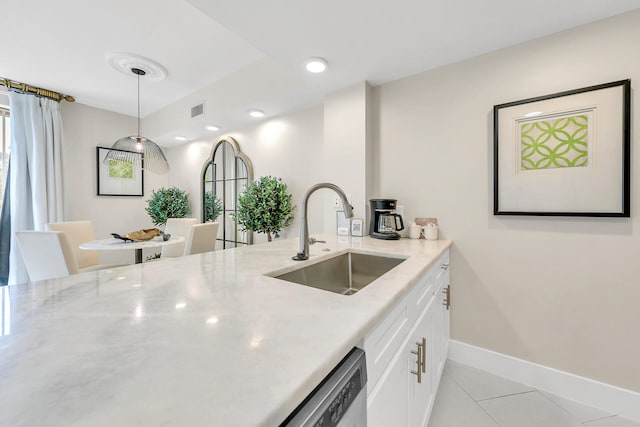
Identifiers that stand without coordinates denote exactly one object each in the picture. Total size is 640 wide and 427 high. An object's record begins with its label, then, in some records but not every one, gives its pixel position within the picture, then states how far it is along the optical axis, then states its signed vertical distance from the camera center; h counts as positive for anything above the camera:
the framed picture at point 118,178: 3.90 +0.54
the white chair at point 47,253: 1.87 -0.31
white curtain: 3.06 +0.56
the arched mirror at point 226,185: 3.50 +0.38
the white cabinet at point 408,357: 0.72 -0.54
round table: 2.33 -0.31
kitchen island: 0.35 -0.26
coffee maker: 2.03 -0.07
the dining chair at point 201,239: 2.50 -0.27
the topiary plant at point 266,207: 2.75 +0.05
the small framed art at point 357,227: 2.22 -0.14
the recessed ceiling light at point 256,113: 2.96 +1.15
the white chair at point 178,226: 3.48 -0.19
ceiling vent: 3.19 +1.27
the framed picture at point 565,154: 1.44 +0.35
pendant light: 2.60 +0.64
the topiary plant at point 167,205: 3.93 +0.10
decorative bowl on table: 2.60 -0.25
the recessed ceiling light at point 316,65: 1.92 +1.12
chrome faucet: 1.27 -0.05
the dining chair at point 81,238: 2.70 -0.29
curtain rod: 2.91 +1.47
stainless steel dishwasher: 0.44 -0.36
